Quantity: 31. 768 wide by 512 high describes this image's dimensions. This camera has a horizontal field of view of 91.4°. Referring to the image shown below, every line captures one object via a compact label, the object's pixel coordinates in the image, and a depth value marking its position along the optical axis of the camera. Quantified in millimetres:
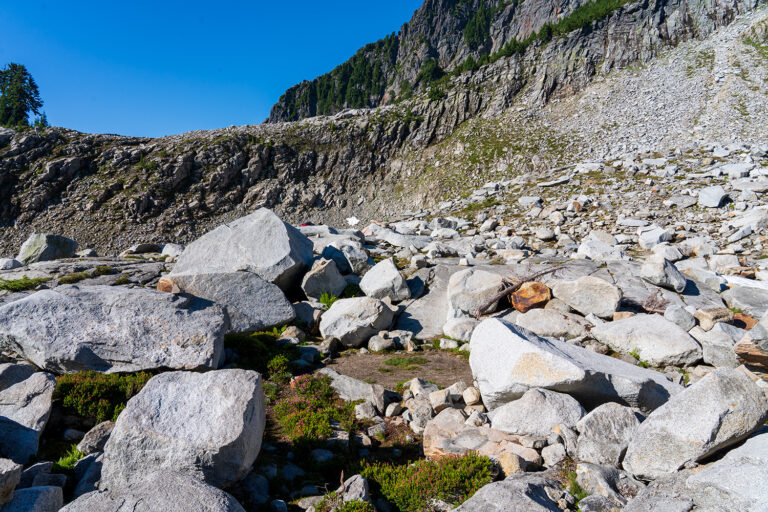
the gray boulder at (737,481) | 3924
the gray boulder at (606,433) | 5727
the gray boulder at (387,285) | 14750
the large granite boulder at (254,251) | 13906
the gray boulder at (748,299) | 12312
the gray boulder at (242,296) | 11898
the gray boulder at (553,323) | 11492
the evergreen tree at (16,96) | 75688
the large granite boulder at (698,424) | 5031
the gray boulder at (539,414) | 6496
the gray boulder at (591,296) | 12109
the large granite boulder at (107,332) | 8742
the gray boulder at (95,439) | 6227
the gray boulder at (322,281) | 14445
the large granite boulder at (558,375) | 6977
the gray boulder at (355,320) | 12305
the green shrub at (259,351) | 10219
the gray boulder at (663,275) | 13328
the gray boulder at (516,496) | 4645
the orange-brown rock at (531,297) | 13031
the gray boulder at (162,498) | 4086
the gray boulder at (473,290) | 13641
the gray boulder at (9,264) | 16453
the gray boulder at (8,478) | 4059
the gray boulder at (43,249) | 20219
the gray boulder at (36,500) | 4266
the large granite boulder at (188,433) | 5273
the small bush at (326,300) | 14119
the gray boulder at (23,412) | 6043
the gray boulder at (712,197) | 24328
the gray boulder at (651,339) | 9852
